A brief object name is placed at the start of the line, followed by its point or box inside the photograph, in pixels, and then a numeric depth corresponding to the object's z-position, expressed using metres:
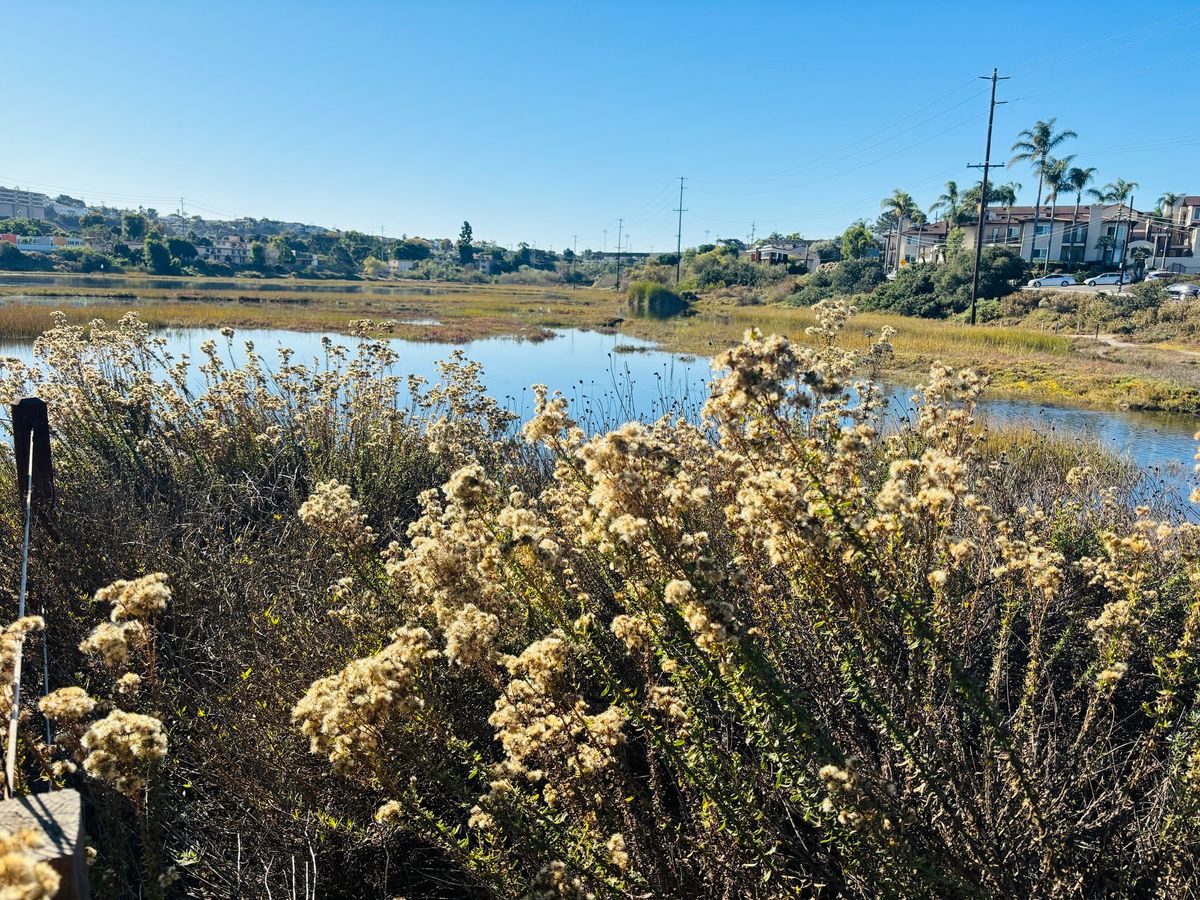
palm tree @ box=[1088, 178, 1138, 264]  70.88
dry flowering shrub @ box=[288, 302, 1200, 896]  2.44
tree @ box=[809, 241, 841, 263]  94.50
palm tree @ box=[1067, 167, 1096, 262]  65.06
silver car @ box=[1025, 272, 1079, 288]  52.64
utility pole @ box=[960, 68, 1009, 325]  33.84
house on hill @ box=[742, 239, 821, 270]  90.94
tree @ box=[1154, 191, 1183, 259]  78.50
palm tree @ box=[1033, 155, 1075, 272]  65.50
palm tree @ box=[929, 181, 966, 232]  71.12
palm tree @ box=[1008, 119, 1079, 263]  60.56
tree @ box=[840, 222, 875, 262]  82.19
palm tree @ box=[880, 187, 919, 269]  73.67
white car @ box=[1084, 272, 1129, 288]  55.37
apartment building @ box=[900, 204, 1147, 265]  70.00
